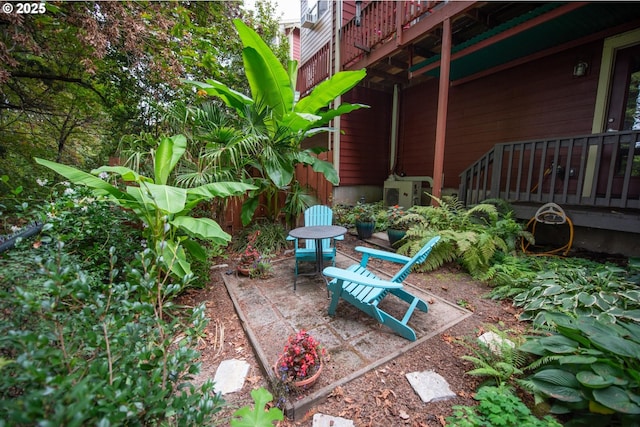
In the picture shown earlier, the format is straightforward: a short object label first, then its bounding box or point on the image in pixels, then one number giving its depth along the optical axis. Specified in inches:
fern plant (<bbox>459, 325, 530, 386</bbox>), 63.4
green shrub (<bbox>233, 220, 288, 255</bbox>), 167.9
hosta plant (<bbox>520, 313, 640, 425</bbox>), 48.3
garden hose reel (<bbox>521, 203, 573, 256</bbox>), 140.6
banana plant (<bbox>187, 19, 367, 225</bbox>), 139.4
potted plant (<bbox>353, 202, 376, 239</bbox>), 189.3
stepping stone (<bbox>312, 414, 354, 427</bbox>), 57.4
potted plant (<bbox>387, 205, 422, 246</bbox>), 161.3
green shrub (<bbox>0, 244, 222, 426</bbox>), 26.5
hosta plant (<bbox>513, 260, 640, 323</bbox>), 82.3
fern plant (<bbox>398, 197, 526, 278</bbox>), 129.8
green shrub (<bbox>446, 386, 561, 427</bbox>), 51.8
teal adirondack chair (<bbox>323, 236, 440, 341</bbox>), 82.7
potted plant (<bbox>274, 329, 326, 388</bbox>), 64.1
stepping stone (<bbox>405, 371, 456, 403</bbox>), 63.5
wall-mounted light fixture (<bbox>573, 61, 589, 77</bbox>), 164.4
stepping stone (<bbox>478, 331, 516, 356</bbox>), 70.8
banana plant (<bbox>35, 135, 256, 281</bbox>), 84.8
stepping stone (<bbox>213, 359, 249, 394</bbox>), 69.2
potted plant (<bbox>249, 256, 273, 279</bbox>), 134.8
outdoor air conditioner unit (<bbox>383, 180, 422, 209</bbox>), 237.1
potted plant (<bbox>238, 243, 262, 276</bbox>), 136.2
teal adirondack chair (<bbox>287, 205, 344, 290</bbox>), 136.3
